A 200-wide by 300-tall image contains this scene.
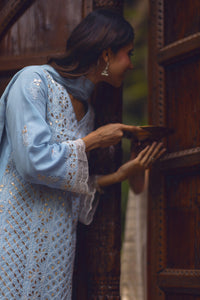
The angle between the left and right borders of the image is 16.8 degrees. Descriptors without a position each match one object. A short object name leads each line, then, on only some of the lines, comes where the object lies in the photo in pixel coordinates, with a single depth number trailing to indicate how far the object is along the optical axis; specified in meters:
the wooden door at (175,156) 2.12
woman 1.83
